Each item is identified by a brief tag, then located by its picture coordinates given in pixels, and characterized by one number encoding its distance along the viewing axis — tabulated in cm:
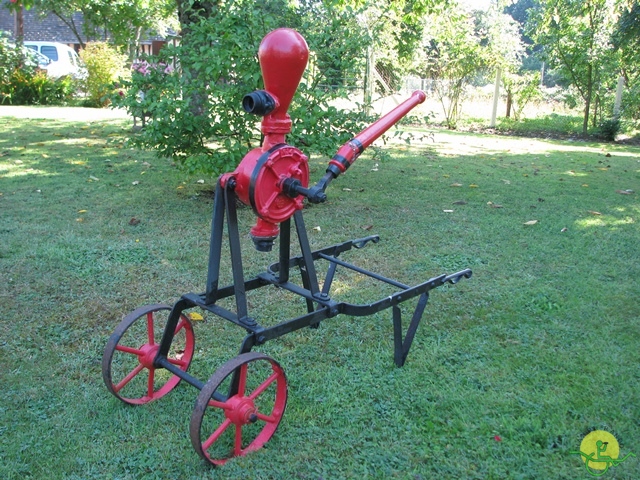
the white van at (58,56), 1985
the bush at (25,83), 1540
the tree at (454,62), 1394
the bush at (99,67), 1545
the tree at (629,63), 861
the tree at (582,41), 1248
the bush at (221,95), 472
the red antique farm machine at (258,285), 227
